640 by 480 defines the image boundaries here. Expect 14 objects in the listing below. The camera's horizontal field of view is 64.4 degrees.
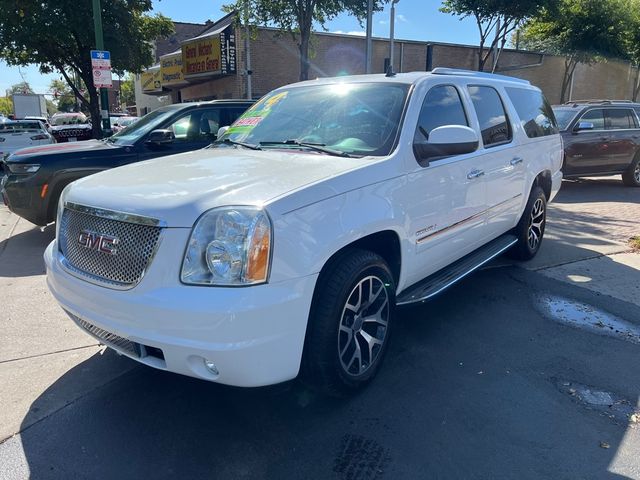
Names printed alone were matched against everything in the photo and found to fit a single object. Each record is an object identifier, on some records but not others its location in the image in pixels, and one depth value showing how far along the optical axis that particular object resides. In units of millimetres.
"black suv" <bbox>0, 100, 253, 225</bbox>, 6301
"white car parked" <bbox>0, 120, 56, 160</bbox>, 15367
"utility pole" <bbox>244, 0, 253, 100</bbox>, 18794
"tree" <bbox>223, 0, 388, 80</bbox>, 11875
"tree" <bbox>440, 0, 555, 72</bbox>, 15766
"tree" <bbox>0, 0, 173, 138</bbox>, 16375
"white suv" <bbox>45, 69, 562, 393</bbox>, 2422
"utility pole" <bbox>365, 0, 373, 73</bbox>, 12456
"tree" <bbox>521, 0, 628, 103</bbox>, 19875
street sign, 12062
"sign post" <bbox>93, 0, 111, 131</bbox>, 12827
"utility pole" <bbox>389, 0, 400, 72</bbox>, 18375
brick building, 19688
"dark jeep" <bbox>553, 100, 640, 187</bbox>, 11250
